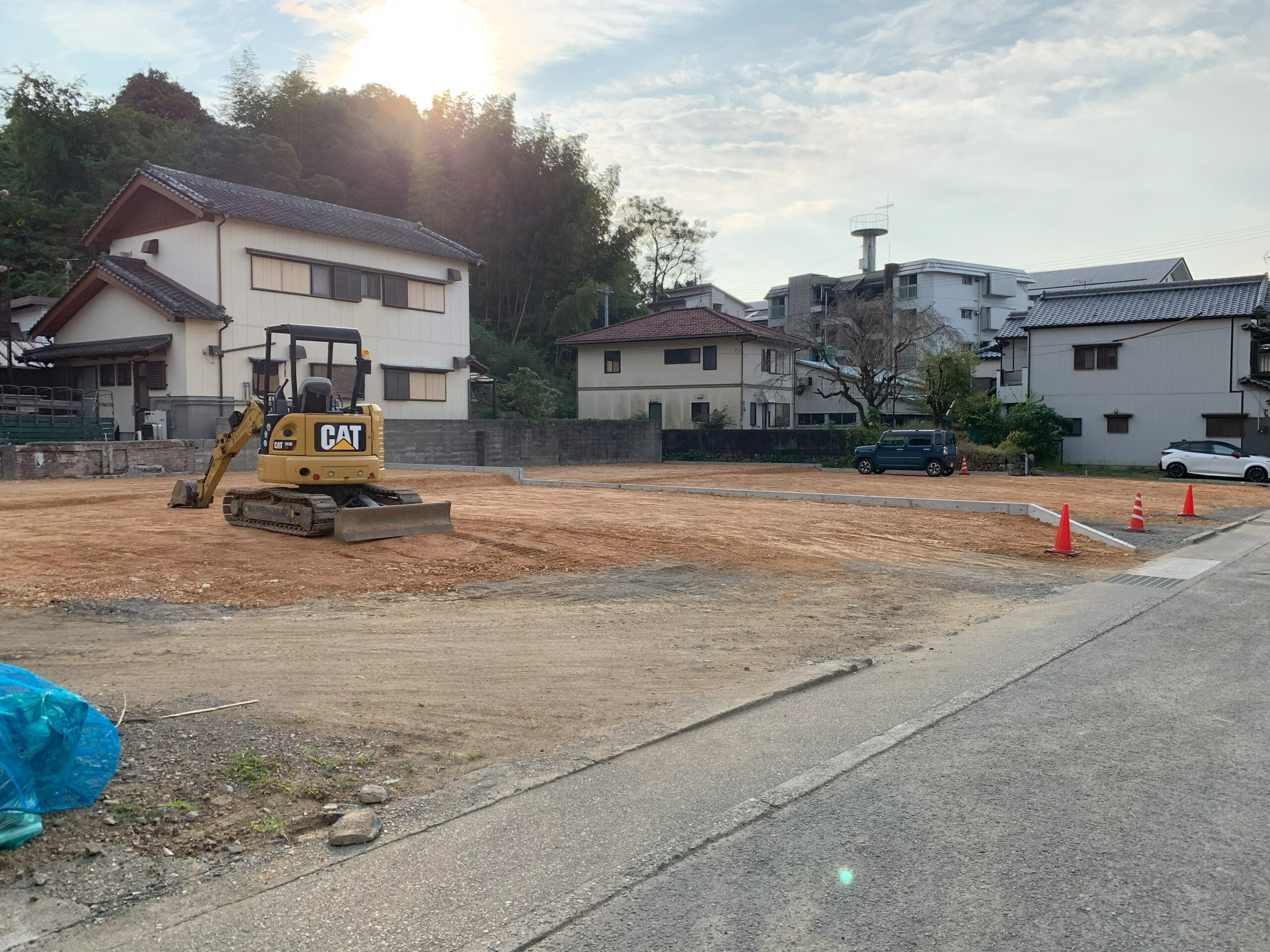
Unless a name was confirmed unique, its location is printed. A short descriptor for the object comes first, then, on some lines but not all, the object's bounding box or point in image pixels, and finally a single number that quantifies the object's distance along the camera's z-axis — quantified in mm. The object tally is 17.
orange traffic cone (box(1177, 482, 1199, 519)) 18109
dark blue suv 30484
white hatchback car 29719
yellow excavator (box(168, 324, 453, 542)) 11586
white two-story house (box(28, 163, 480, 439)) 25875
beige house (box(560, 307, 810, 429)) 42906
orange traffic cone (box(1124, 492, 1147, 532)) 15594
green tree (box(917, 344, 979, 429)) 35625
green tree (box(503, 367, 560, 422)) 36344
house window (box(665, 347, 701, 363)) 43625
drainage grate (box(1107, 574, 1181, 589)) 10523
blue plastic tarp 3664
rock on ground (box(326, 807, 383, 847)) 3812
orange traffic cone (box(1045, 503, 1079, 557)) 12648
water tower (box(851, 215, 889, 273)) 61781
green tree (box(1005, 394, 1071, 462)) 35031
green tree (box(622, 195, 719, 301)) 62125
